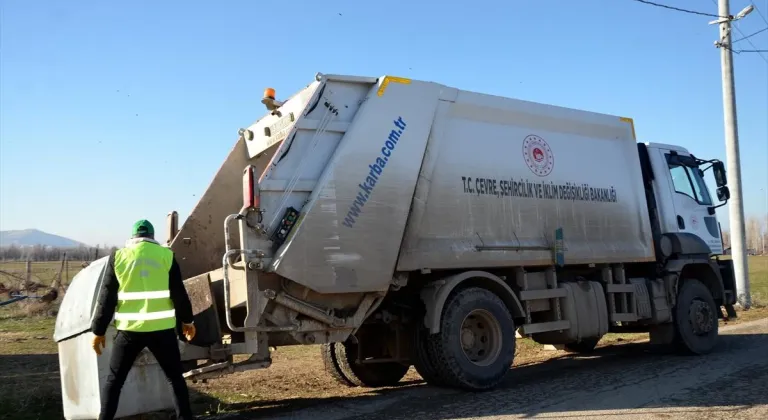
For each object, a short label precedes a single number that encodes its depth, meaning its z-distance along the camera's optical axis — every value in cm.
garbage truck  539
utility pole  1597
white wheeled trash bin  485
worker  457
